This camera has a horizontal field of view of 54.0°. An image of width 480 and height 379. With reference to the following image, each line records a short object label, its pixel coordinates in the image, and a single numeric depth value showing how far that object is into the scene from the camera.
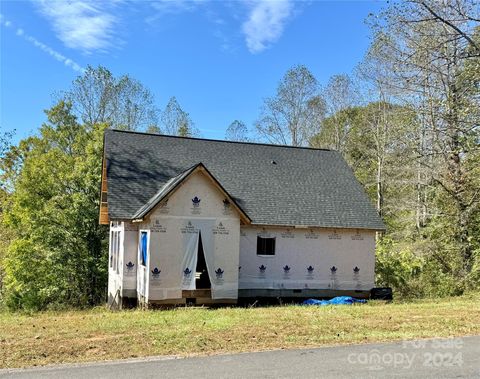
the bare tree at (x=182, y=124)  43.16
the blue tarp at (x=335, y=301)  17.09
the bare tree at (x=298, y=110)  37.88
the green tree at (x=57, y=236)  23.97
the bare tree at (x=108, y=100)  34.56
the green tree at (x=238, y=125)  46.97
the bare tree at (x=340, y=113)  35.16
